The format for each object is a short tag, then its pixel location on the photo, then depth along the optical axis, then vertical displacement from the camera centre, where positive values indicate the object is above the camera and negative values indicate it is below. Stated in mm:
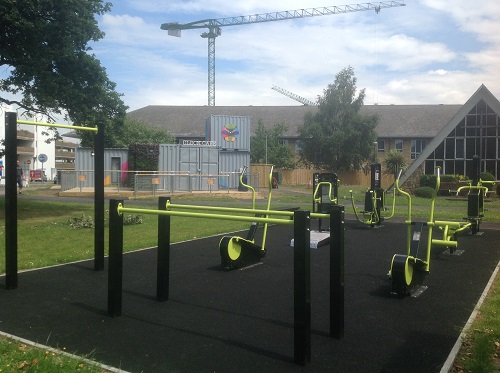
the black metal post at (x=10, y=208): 6551 -563
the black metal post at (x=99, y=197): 7730 -487
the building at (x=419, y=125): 32312 +3716
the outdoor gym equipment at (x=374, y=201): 14078 -908
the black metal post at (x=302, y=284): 4262 -982
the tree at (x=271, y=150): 48719 +1638
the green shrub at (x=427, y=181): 31750 -718
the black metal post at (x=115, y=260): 5535 -1040
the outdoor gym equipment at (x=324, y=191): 13299 -634
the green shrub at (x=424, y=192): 29822 -1311
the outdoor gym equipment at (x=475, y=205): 12742 -874
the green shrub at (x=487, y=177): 30731 -412
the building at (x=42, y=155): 57750 +1328
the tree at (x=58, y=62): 14547 +3059
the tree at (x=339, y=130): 43562 +3182
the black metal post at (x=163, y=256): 6168 -1089
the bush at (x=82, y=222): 13469 -1511
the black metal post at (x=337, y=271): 4797 -984
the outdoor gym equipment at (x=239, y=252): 7977 -1348
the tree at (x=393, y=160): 39469 +639
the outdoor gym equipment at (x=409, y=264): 6359 -1211
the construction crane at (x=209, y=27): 92250 +25123
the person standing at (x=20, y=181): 29188 -963
